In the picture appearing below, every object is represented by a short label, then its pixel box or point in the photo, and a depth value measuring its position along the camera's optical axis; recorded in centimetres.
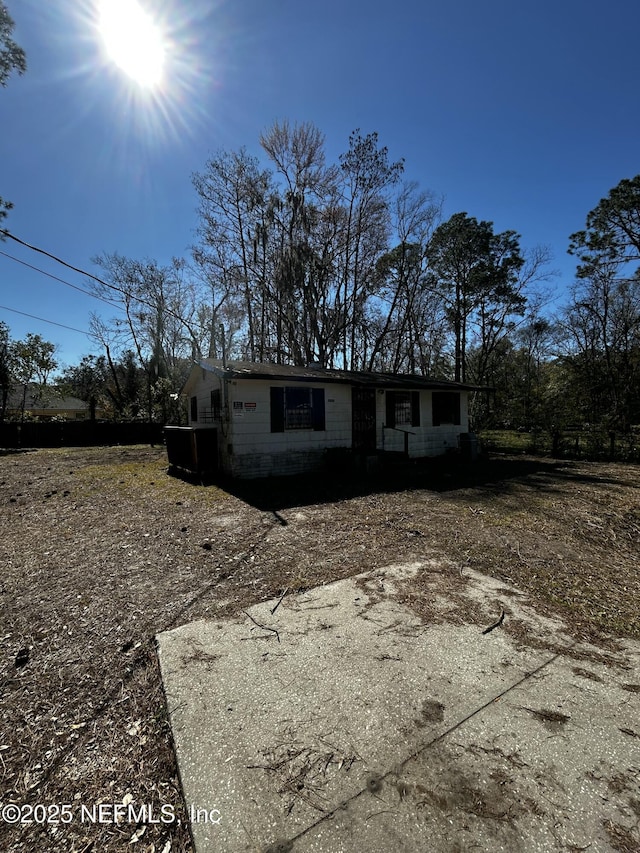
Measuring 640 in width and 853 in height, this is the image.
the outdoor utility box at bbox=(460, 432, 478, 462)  1169
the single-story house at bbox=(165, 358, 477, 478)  845
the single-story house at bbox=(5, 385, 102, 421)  2427
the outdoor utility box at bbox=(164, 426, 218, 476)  874
